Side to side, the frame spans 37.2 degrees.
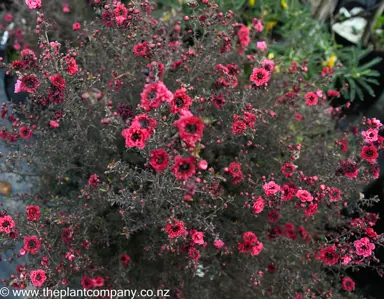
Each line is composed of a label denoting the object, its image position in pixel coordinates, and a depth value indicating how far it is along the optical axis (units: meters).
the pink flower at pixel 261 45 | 0.53
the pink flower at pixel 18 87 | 0.41
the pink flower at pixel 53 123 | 0.44
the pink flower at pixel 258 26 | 0.54
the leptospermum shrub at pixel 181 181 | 0.42
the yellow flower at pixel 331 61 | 0.68
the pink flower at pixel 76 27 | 0.50
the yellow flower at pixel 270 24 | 0.70
